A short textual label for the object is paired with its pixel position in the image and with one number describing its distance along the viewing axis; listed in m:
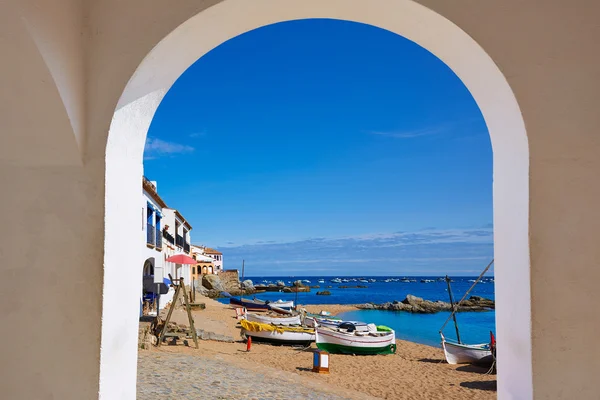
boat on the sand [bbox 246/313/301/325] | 19.22
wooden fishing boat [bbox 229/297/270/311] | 27.81
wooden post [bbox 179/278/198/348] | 12.82
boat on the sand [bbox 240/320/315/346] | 16.52
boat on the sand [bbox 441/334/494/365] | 14.25
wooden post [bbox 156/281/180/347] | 12.46
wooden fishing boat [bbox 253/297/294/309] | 29.34
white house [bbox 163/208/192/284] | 25.22
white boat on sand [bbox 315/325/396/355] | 15.45
